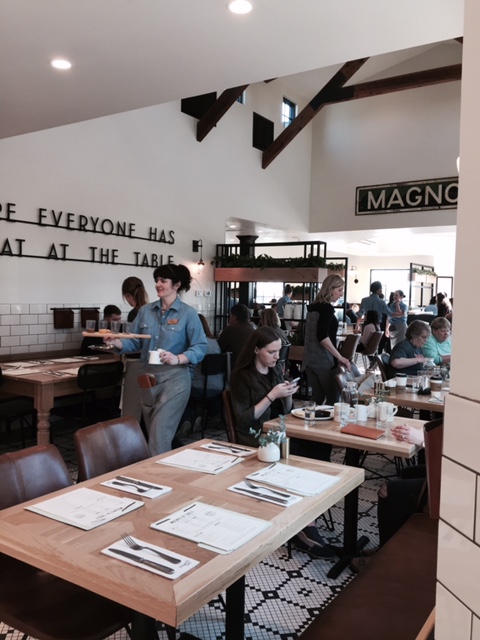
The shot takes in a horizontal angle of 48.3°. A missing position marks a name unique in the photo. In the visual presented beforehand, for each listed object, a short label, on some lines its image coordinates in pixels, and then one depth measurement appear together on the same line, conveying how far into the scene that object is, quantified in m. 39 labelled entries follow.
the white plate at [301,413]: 3.37
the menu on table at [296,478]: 2.14
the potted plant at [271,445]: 2.47
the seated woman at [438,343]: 5.12
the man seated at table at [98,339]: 6.20
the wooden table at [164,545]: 1.43
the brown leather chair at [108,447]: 2.47
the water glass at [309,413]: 3.25
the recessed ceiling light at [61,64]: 3.40
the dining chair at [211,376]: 5.51
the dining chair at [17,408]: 4.85
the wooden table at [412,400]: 3.93
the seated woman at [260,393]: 3.26
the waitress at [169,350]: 3.79
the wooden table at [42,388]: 4.46
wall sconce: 8.66
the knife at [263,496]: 2.01
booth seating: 1.75
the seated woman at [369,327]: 9.59
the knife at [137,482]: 2.14
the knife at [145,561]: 1.52
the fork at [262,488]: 2.07
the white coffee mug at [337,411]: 3.31
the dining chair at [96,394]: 4.76
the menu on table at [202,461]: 2.40
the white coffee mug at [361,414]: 3.30
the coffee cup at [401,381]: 4.50
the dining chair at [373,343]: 9.29
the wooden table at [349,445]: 2.82
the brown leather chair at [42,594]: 1.75
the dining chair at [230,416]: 3.34
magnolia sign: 10.04
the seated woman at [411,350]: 4.95
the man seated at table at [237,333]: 6.15
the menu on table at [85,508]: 1.83
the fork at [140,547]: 1.57
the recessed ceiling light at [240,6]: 2.71
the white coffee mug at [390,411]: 3.27
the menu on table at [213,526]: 1.68
